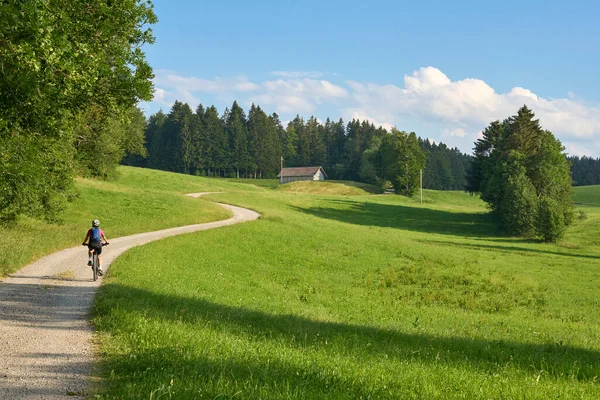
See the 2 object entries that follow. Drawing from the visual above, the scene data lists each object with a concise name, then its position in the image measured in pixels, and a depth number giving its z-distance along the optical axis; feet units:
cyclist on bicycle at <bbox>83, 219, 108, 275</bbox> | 58.44
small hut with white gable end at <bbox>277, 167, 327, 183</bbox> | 466.70
